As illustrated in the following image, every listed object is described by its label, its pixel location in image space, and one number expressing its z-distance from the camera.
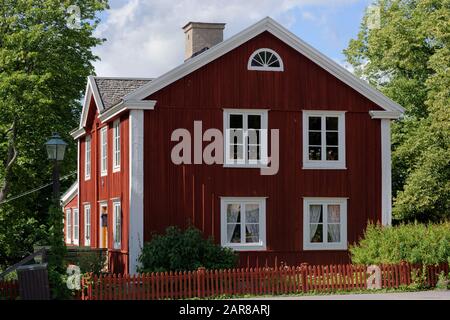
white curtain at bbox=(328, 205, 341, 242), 33.56
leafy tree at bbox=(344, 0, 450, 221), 45.94
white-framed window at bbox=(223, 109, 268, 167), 32.75
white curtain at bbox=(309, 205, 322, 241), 33.44
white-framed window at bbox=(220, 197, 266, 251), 32.56
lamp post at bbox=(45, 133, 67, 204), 25.30
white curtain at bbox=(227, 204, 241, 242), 32.66
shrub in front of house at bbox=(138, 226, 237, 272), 29.67
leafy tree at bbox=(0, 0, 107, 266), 44.84
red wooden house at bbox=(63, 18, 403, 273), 31.98
